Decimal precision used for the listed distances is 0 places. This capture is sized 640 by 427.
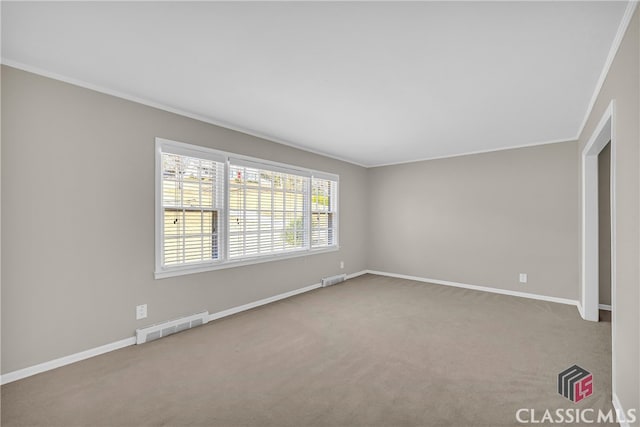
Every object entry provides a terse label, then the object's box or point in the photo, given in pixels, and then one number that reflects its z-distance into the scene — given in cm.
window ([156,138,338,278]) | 320
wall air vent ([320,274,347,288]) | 525
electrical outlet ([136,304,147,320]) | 295
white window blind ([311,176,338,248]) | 522
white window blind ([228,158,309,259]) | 387
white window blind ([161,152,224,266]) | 319
